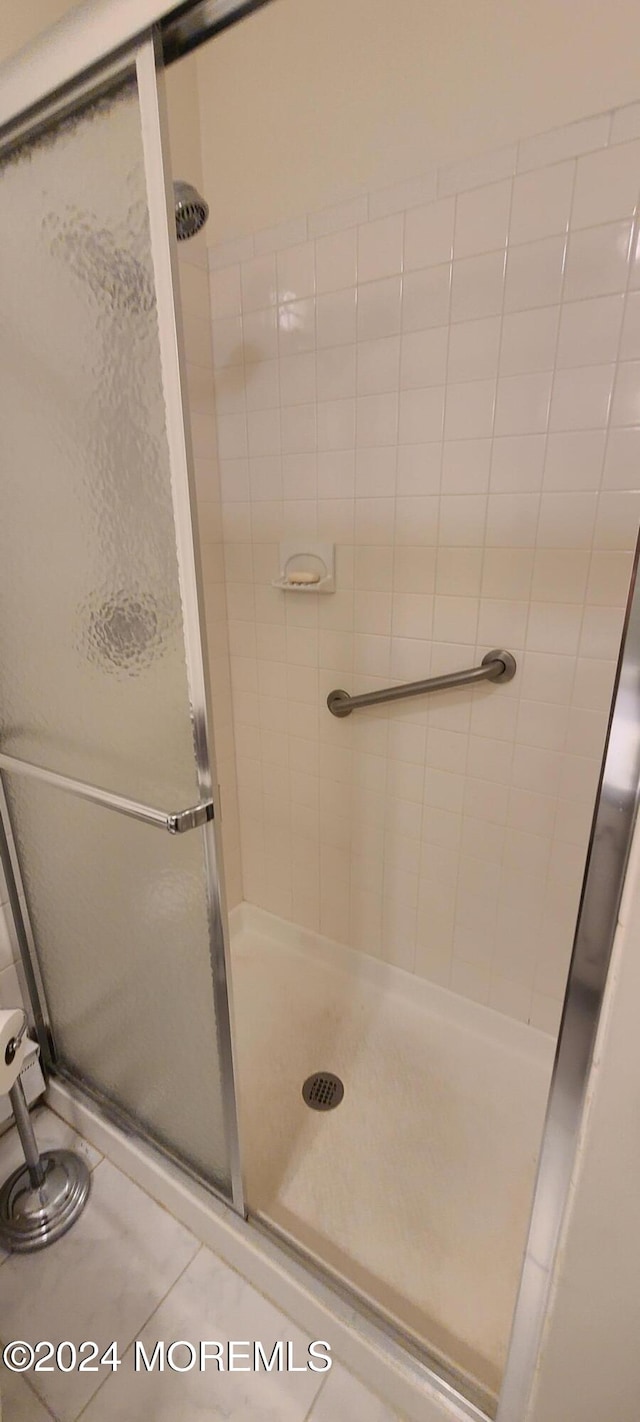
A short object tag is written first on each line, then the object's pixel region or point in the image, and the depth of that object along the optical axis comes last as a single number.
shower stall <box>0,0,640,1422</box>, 0.63
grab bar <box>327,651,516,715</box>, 1.20
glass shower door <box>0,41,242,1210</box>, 0.61
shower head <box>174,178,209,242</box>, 0.92
